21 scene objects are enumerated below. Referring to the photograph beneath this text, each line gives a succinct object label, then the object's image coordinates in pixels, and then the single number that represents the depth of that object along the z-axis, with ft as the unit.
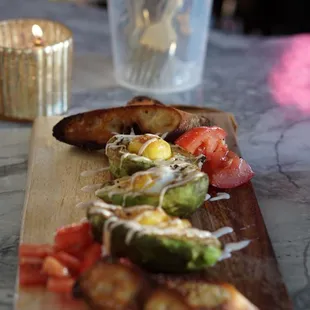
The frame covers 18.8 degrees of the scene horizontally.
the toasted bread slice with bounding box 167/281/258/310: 2.02
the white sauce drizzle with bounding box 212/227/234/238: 2.36
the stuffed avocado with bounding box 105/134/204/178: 2.48
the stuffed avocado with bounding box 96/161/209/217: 2.32
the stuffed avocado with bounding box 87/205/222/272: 2.12
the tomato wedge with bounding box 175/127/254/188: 2.59
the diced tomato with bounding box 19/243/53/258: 2.21
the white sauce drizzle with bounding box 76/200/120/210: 2.25
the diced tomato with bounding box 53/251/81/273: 2.16
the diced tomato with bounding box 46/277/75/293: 2.11
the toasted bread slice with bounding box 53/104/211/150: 2.73
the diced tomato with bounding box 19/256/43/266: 2.19
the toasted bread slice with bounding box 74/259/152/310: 2.02
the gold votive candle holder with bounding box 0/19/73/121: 3.05
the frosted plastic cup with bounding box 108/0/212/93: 3.36
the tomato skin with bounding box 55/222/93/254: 2.21
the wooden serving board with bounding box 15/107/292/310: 2.14
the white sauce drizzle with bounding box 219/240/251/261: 2.26
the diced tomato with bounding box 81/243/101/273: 2.15
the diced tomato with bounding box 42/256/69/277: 2.13
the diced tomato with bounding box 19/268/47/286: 2.14
